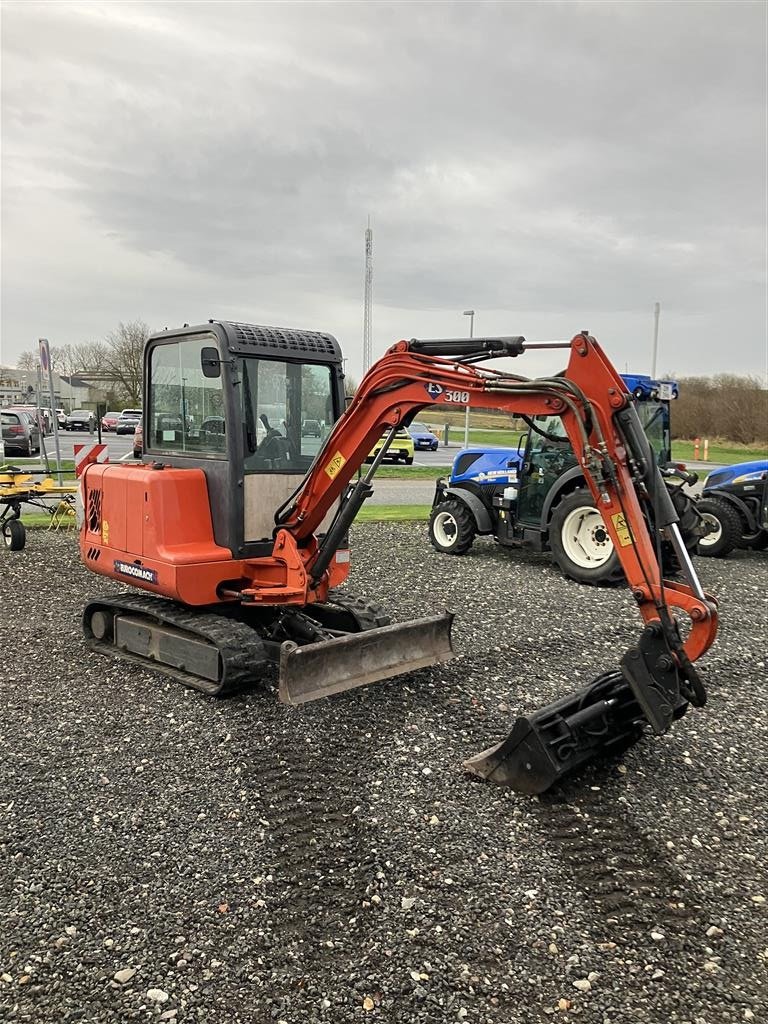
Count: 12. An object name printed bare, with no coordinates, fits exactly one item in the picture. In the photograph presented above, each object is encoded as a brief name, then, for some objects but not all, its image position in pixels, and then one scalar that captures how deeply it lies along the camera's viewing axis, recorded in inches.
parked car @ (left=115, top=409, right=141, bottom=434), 1688.0
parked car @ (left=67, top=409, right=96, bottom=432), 1929.5
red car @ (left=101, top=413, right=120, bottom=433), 1772.9
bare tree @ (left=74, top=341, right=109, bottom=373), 2309.1
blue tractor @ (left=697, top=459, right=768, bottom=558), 490.0
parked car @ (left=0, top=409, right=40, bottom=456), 1066.1
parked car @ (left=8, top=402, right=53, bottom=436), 1134.7
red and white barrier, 336.8
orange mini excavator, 179.9
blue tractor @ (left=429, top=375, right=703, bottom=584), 409.1
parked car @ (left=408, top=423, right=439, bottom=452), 1422.2
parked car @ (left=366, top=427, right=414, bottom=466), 1145.4
